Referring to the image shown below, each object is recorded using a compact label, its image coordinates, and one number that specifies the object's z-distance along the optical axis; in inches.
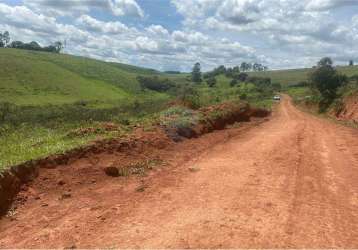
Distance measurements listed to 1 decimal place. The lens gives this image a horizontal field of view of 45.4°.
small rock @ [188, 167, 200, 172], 448.5
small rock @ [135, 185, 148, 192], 372.2
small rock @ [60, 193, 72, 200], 349.5
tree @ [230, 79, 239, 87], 4152.1
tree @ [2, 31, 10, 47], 5048.7
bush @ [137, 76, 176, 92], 4395.7
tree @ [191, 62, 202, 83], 5285.4
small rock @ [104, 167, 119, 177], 419.7
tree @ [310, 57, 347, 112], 1828.2
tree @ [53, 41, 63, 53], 5910.9
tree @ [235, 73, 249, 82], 4948.3
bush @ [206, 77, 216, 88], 4381.2
